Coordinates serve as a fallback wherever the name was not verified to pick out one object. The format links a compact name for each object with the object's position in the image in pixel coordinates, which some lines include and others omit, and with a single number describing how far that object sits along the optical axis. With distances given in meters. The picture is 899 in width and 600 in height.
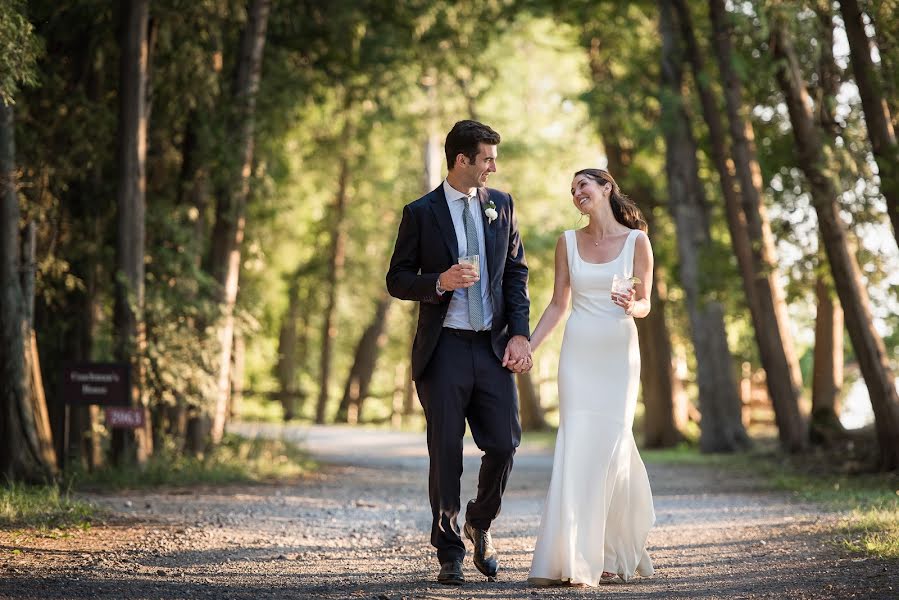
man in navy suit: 15.23
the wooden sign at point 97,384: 27.94
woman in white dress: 15.52
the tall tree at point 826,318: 33.25
